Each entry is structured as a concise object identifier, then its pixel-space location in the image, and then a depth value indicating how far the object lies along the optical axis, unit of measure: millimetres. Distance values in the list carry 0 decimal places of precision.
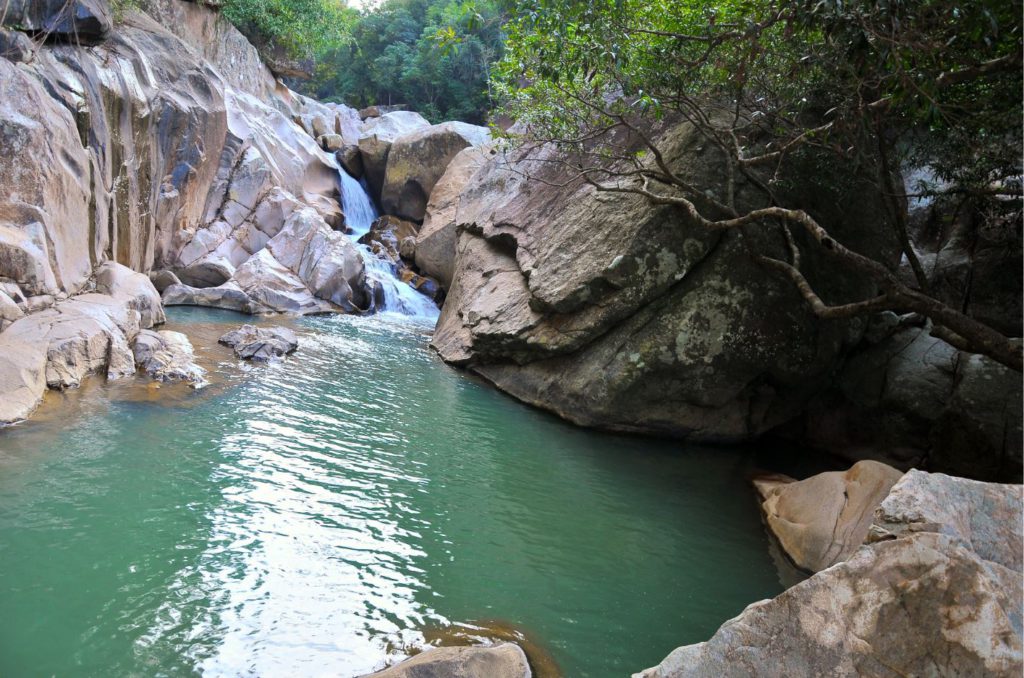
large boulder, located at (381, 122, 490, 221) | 26984
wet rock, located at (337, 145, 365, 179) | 29047
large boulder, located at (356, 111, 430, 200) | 28406
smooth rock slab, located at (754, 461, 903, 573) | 7156
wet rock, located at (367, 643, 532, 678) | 4359
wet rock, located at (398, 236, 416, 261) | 24569
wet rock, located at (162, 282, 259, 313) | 17469
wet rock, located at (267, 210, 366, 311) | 20047
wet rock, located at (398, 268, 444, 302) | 22828
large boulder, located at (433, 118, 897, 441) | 11039
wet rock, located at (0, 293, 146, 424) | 8091
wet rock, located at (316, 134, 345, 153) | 29719
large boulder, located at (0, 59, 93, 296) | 9773
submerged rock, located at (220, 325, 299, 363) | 12656
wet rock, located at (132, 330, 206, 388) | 10367
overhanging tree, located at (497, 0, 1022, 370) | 5996
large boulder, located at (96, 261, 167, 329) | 12250
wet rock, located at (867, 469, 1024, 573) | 3342
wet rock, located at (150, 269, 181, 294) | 17531
